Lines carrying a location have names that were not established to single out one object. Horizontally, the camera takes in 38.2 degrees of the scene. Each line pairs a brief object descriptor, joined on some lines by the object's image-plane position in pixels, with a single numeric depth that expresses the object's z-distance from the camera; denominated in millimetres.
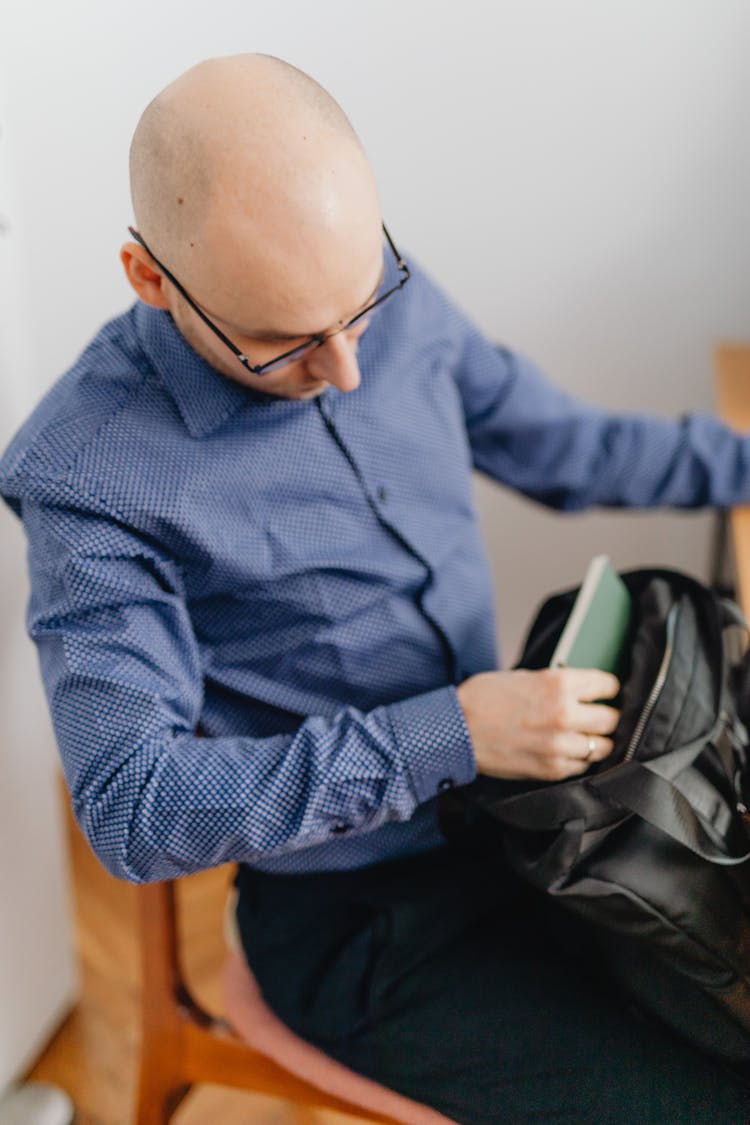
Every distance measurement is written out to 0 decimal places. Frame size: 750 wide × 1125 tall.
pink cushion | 922
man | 742
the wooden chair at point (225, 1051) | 951
